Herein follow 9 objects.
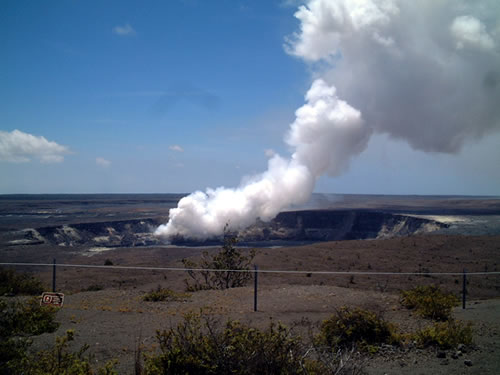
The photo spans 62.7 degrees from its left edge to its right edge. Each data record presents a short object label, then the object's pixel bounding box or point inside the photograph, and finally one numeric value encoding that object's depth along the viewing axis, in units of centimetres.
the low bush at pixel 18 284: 1287
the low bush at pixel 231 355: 473
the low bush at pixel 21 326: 494
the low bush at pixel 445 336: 696
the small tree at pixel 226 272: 1706
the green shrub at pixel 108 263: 2654
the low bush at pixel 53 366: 445
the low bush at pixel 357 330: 734
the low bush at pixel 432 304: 916
